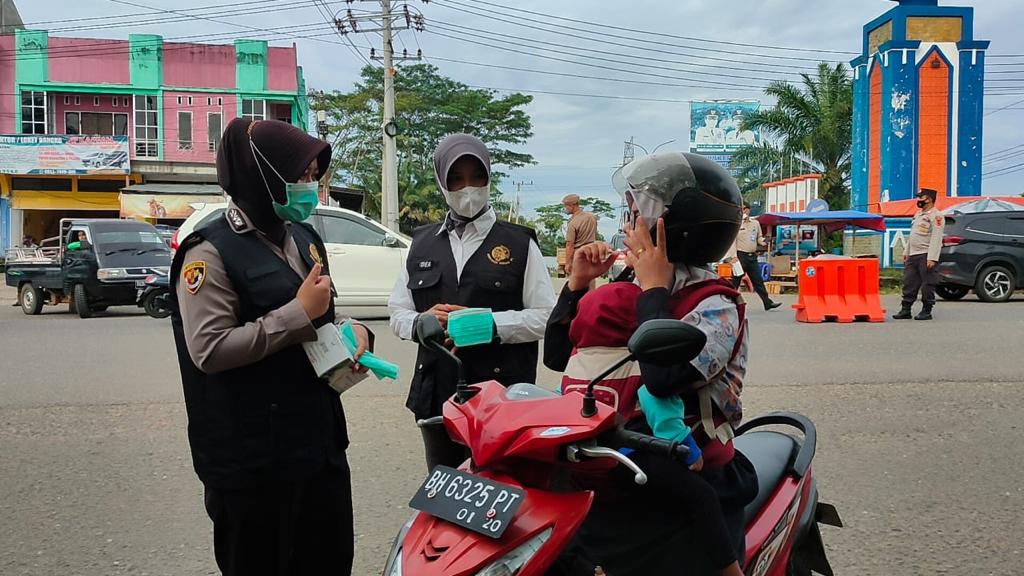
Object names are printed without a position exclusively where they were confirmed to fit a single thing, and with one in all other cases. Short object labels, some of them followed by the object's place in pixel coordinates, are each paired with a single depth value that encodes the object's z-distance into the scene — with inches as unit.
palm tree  1318.9
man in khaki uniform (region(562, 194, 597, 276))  510.3
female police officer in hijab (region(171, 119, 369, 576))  94.5
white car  483.8
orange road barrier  474.9
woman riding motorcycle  84.0
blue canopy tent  899.4
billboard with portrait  2962.6
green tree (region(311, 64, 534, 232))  1467.8
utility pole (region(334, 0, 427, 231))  941.2
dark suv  593.9
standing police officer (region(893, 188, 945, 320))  459.8
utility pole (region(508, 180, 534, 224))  2125.0
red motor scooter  67.5
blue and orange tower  1021.8
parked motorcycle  544.1
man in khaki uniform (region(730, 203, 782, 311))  538.3
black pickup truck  576.1
